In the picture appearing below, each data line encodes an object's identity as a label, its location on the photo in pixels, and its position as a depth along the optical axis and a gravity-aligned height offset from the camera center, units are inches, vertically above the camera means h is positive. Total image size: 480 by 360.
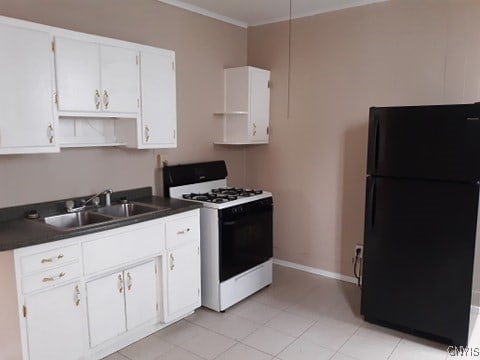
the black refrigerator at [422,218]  101.7 -23.2
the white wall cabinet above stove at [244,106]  155.7 +11.5
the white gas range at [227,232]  126.1 -33.4
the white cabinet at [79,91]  88.2 +11.3
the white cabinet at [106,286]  84.5 -39.1
